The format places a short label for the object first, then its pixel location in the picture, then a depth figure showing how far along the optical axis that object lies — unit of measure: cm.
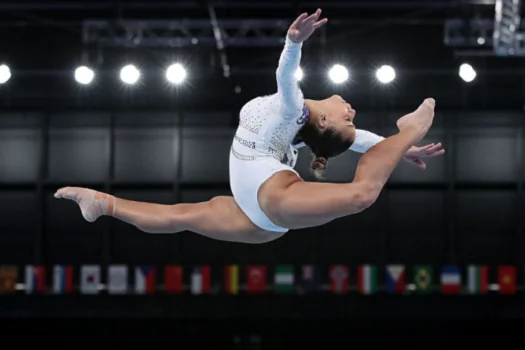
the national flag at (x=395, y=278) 1867
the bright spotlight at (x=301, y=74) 1643
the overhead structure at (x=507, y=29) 1464
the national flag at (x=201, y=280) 1886
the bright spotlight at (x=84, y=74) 1618
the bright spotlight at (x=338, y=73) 1631
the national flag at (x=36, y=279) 1903
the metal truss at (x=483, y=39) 1502
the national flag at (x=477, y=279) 1873
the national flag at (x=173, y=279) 1886
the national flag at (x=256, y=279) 1889
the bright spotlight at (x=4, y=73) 1684
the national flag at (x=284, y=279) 1896
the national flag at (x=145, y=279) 1893
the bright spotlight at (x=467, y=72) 1625
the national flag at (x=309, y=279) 1902
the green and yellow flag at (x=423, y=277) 1879
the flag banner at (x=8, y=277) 1905
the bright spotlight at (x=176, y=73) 1657
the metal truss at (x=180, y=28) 1593
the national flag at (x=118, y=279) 1920
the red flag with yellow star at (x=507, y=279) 1848
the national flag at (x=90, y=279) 1920
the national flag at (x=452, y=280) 1854
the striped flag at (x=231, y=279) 1912
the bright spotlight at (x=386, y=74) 1629
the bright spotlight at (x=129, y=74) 1660
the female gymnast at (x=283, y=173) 706
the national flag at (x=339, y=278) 1886
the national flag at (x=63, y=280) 1924
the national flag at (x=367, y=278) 1896
